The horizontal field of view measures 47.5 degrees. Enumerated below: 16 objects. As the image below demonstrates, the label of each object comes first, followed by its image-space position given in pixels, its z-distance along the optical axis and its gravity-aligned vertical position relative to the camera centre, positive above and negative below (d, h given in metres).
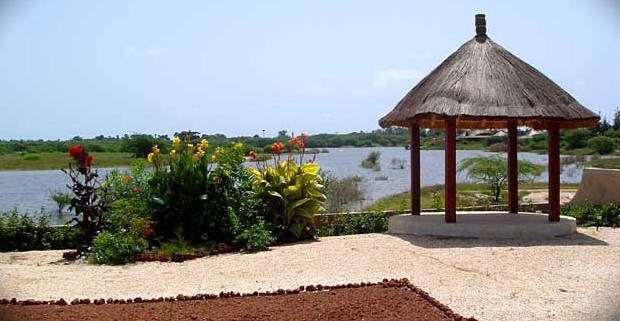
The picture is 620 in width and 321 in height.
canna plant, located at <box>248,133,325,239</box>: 9.94 -0.74
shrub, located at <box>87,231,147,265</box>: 8.34 -1.26
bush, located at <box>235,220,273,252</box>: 9.04 -1.25
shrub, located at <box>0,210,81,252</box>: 9.81 -1.27
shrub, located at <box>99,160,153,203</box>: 9.57 -0.59
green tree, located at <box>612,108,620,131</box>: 31.55 +0.78
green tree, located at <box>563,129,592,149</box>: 31.61 +0.05
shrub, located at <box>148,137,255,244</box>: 9.45 -0.77
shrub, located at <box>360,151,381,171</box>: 34.66 -1.04
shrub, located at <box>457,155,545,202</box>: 16.50 -0.72
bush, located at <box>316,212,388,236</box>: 10.91 -1.31
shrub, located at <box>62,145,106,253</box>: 8.94 -0.71
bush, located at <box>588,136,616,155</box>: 28.12 -0.24
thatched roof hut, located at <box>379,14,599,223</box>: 9.66 +0.55
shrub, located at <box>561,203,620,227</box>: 11.30 -1.24
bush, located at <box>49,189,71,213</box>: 13.09 -1.04
